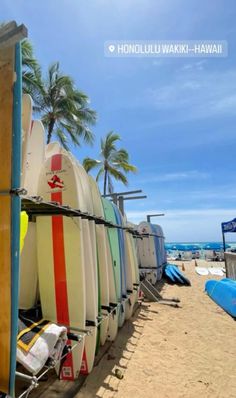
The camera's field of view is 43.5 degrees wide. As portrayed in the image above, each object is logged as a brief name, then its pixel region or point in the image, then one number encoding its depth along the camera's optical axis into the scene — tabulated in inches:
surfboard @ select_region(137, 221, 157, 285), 391.9
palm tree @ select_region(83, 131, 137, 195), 626.2
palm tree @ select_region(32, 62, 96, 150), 487.2
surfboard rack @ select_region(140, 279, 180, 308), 291.3
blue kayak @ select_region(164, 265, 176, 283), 432.2
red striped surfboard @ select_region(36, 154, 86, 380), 115.3
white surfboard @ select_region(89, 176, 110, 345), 151.6
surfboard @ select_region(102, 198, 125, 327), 172.9
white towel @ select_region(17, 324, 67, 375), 79.0
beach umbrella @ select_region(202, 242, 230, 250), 1426.1
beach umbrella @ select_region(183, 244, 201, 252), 1509.8
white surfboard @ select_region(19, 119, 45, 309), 125.9
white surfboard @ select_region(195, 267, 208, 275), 553.0
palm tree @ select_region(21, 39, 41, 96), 372.4
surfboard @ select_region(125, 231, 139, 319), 216.8
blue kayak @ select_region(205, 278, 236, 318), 256.9
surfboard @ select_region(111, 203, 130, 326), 188.4
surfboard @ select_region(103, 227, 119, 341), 163.2
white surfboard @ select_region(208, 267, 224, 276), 544.1
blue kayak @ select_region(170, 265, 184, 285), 425.1
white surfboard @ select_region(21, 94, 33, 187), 99.3
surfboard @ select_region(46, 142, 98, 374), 122.6
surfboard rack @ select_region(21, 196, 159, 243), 92.6
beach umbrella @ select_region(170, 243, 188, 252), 1497.3
